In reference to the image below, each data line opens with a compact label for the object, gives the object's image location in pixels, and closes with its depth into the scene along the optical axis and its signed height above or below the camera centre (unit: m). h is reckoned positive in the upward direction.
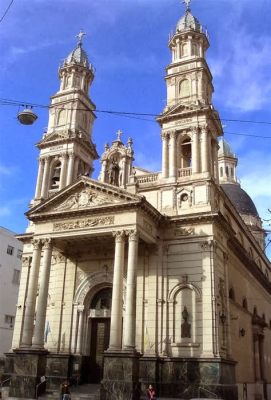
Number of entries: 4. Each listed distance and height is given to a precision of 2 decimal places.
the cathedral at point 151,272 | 25.61 +5.94
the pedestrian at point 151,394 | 22.19 -1.03
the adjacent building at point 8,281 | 47.53 +8.64
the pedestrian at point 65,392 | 21.92 -1.07
